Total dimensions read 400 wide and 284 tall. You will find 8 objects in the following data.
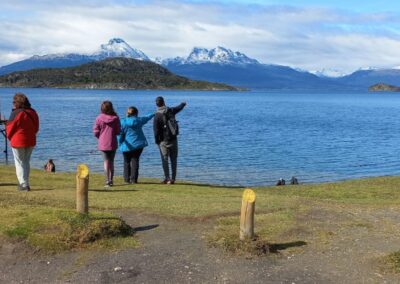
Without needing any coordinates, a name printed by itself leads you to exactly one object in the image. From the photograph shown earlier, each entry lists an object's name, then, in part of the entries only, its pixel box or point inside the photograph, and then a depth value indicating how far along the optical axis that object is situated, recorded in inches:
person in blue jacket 726.5
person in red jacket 586.9
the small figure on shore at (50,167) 1182.9
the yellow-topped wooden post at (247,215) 403.9
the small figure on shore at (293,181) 1174.0
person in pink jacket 691.4
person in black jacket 716.0
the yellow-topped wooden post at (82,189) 435.2
